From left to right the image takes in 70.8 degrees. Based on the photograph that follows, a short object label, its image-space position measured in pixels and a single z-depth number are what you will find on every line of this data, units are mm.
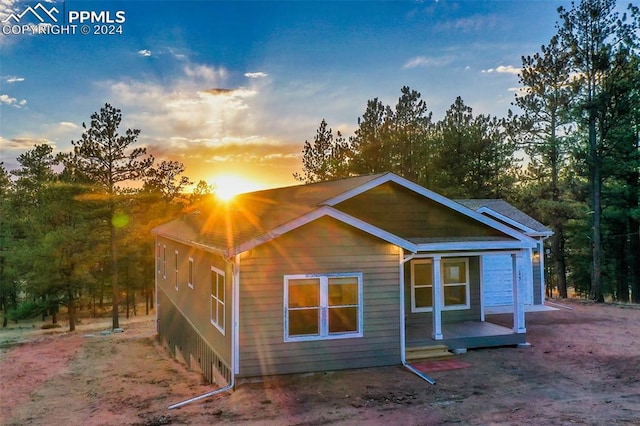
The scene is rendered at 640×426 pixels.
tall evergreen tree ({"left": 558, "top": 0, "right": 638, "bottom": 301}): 19781
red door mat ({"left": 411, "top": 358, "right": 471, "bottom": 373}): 9759
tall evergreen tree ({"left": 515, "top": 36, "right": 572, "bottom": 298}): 22469
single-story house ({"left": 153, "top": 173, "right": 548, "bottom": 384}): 8891
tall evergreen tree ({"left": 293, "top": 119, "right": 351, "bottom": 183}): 32688
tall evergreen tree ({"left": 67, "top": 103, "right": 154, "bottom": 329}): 24266
